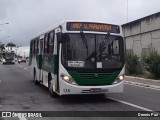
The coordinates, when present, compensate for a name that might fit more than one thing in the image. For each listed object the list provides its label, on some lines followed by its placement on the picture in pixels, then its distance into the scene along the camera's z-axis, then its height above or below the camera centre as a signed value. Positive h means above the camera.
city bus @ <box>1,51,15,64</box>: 37.45 +0.23
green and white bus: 6.45 -0.05
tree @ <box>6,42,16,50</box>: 84.52 +5.66
